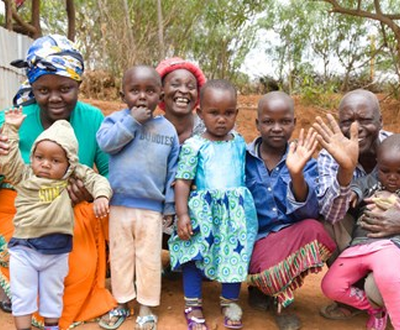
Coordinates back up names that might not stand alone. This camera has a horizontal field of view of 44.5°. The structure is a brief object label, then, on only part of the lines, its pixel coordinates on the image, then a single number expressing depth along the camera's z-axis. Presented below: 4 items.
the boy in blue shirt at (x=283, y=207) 2.79
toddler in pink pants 2.66
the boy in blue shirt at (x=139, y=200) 2.93
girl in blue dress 2.88
